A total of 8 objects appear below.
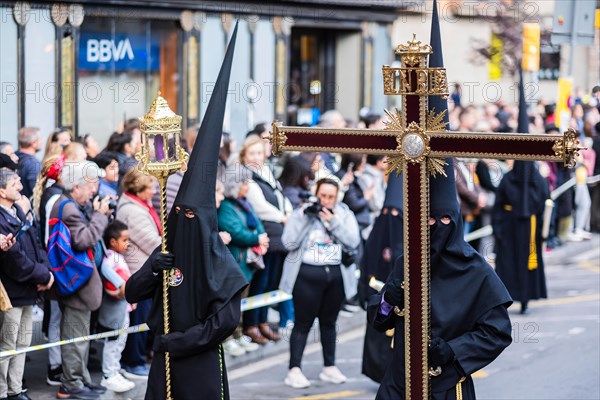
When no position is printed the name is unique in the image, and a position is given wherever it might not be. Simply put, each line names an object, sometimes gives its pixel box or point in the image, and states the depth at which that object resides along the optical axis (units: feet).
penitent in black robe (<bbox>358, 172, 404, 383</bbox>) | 52.65
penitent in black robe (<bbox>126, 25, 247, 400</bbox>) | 37.17
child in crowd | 51.46
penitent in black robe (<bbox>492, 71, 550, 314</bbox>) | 69.62
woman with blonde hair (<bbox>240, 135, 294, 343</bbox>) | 60.39
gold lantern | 37.45
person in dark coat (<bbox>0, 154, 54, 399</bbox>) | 46.91
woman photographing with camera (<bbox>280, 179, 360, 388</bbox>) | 54.20
